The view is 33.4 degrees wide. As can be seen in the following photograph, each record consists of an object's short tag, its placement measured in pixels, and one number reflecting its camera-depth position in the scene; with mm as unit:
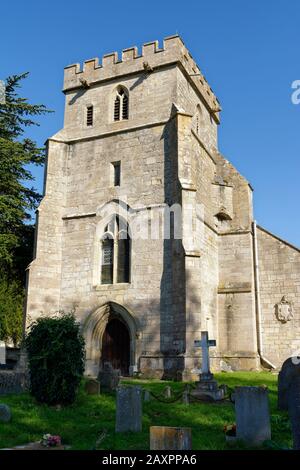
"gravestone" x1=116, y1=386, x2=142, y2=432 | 8930
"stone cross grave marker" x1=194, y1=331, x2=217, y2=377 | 13170
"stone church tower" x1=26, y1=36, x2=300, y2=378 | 17844
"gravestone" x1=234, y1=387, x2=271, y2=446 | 8070
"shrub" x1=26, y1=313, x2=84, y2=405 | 11672
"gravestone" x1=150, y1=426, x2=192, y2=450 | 6627
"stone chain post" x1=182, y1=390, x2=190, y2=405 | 11539
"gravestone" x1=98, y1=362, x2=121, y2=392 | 13191
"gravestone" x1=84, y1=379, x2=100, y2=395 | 12719
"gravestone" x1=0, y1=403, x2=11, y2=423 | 9664
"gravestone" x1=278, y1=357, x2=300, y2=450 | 6883
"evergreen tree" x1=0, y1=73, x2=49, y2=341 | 22266
